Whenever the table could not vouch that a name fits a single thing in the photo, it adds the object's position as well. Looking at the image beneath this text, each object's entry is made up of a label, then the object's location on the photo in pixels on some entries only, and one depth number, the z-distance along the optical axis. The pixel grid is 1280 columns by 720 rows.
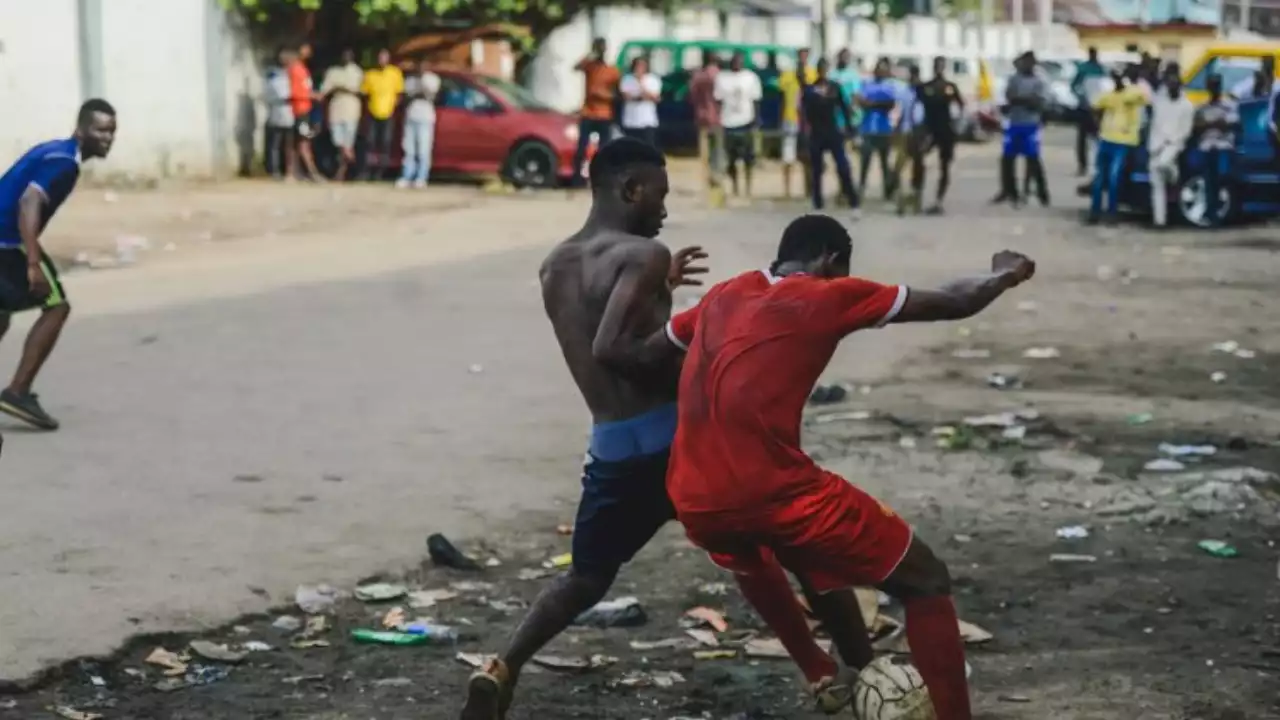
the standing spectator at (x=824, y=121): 22.19
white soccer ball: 4.56
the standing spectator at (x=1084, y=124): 28.12
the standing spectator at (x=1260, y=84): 20.34
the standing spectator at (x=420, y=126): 25.00
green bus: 31.66
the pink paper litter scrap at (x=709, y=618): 6.05
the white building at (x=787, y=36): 35.41
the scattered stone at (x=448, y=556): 6.85
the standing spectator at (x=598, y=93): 24.05
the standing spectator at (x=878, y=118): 23.30
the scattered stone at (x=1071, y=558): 6.86
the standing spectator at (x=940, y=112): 22.59
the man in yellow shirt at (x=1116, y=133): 20.33
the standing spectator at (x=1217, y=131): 19.73
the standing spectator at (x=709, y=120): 24.53
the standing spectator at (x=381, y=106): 25.77
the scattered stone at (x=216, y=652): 5.71
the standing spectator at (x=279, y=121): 25.94
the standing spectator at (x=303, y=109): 25.81
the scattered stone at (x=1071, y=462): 8.30
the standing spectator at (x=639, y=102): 24.47
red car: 25.44
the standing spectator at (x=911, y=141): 22.50
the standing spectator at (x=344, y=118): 25.64
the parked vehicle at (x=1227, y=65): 21.33
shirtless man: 4.88
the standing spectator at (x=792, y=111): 23.59
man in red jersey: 4.46
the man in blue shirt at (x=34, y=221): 8.91
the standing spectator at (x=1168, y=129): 19.56
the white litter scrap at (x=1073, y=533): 7.21
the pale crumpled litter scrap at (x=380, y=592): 6.42
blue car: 19.98
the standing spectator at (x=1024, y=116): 22.50
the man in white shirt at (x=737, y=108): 24.48
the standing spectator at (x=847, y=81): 24.64
